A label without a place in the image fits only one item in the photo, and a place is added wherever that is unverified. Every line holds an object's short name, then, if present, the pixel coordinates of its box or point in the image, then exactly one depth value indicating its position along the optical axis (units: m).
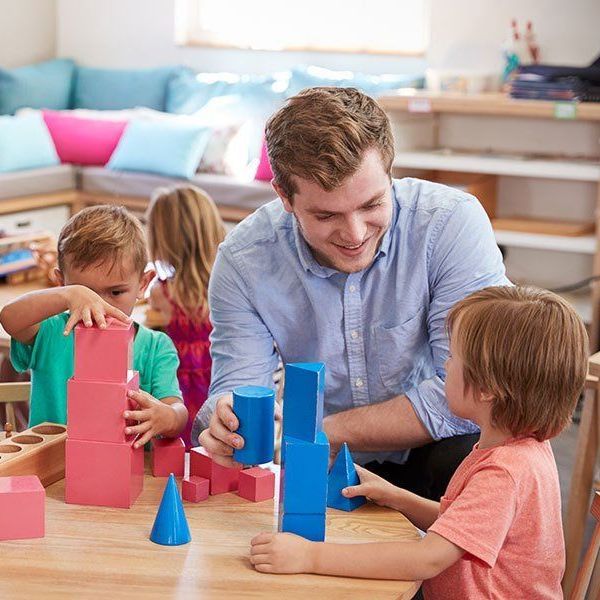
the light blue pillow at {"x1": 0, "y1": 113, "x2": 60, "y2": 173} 7.28
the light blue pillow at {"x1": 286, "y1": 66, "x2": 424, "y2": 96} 7.01
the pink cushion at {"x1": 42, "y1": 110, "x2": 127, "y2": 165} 7.67
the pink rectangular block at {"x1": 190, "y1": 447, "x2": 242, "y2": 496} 2.46
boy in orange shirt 2.26
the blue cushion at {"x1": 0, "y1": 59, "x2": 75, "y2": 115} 8.02
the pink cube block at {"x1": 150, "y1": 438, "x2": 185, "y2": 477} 2.52
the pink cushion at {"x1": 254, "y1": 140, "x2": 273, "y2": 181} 7.00
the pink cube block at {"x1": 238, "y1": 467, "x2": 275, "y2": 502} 2.44
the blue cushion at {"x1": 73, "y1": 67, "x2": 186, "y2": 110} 8.05
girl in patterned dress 3.71
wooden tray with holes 2.40
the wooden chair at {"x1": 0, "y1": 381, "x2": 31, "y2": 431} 2.95
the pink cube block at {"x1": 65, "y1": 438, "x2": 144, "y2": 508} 2.35
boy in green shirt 2.86
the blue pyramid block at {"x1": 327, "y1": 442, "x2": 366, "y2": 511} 2.42
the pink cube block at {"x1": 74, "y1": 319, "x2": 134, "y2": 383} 2.32
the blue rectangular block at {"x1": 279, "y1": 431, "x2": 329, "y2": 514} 2.25
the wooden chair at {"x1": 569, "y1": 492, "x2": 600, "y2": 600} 2.37
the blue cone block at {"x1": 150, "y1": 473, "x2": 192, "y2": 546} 2.26
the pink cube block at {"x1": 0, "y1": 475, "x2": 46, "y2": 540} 2.25
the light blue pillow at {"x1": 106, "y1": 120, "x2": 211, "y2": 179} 7.24
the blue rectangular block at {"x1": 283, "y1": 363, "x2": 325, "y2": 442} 2.24
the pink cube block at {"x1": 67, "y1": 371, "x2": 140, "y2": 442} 2.33
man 2.79
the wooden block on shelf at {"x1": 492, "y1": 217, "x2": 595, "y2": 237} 5.77
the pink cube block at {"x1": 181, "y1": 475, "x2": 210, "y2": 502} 2.43
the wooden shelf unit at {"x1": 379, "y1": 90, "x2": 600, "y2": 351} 5.57
